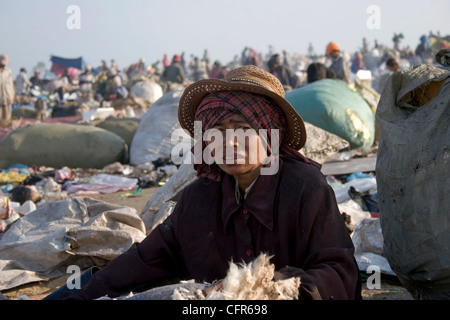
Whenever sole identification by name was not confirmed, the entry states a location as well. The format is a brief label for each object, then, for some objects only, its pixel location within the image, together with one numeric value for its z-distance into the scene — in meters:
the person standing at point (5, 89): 12.59
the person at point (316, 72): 8.14
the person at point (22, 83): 19.98
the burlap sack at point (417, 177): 2.40
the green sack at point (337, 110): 6.50
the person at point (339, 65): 11.54
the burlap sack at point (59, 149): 7.80
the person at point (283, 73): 12.11
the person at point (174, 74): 18.69
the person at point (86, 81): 19.73
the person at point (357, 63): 18.32
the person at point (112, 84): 17.02
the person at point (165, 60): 23.94
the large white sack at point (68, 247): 3.57
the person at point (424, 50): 23.70
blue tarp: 24.21
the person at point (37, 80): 23.94
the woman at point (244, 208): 2.18
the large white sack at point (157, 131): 7.43
